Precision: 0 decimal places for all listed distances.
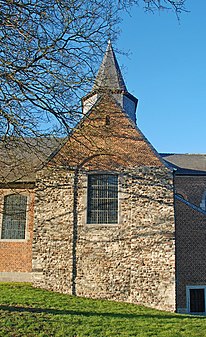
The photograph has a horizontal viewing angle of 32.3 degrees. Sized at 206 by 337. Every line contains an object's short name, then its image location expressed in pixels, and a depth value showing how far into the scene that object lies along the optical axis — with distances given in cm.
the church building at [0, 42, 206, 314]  1239
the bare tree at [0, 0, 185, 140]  628
